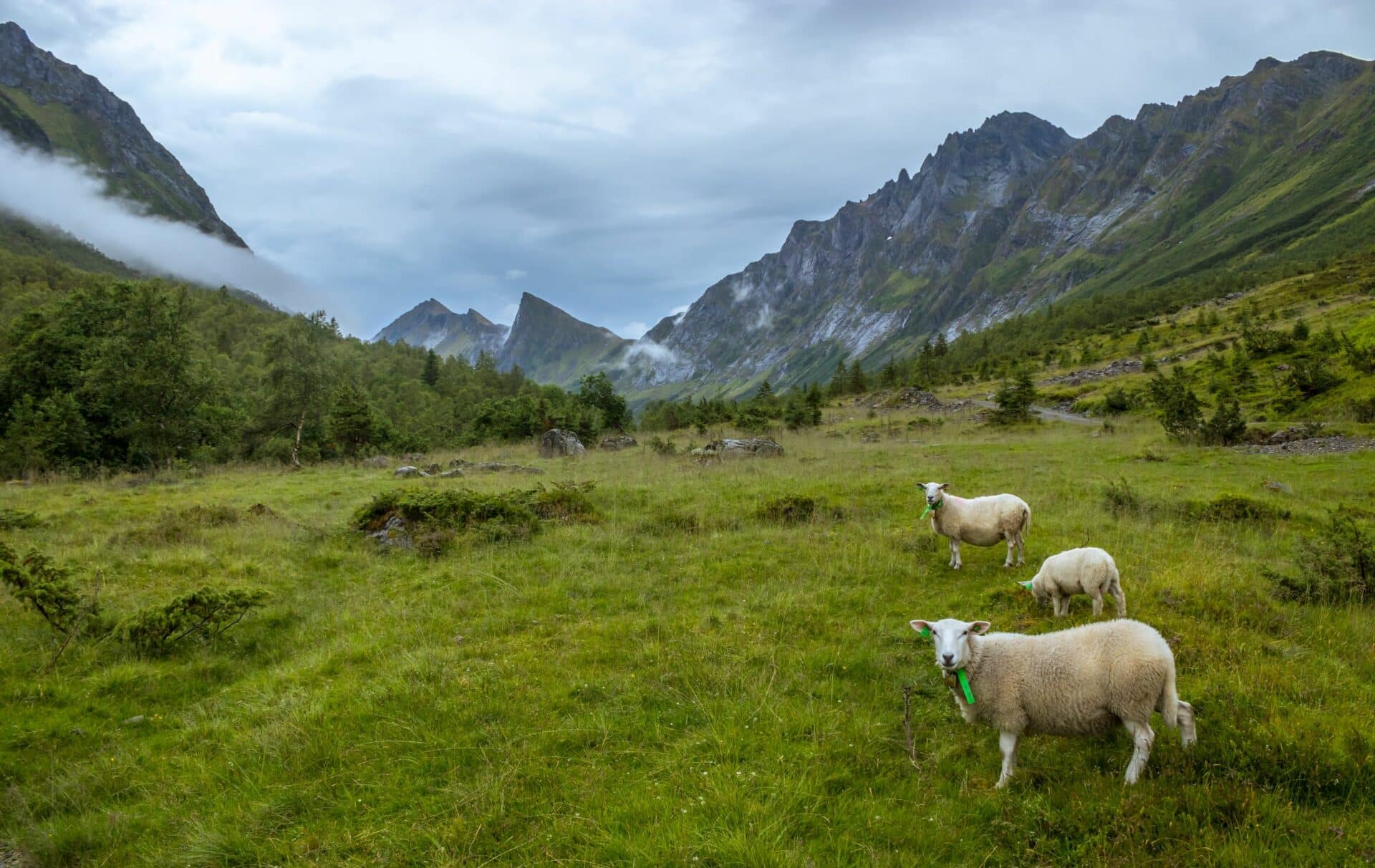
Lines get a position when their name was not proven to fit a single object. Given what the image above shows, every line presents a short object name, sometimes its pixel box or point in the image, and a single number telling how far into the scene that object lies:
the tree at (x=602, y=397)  53.28
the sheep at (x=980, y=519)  10.70
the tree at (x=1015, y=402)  37.94
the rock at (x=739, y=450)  26.77
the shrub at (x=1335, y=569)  8.02
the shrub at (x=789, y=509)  14.70
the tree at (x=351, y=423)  37.59
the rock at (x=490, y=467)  26.28
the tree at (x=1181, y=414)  24.64
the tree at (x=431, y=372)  103.06
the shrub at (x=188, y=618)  8.23
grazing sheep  7.79
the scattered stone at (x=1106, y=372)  56.06
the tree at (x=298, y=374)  34.56
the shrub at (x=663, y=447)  30.89
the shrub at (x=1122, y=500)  13.51
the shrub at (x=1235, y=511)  12.25
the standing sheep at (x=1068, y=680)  4.87
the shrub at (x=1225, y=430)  23.12
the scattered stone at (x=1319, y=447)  19.48
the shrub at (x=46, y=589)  7.84
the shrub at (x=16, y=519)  14.41
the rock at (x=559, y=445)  33.84
